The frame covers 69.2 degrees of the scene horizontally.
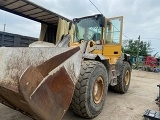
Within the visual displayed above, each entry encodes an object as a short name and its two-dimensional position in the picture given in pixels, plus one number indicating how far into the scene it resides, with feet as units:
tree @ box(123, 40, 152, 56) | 74.38
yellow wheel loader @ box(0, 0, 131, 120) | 4.62
